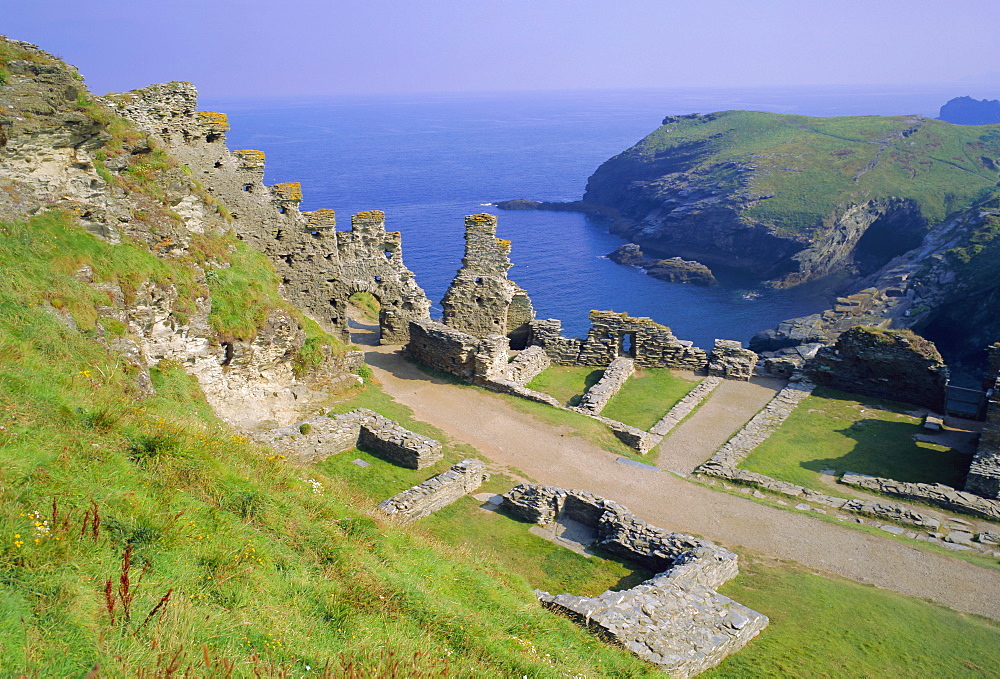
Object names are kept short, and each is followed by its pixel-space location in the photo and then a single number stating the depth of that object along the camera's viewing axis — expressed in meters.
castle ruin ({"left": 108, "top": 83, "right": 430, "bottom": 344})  23.27
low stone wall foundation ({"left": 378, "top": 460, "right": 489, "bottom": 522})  15.17
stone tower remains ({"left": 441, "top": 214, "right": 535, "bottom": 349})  28.95
